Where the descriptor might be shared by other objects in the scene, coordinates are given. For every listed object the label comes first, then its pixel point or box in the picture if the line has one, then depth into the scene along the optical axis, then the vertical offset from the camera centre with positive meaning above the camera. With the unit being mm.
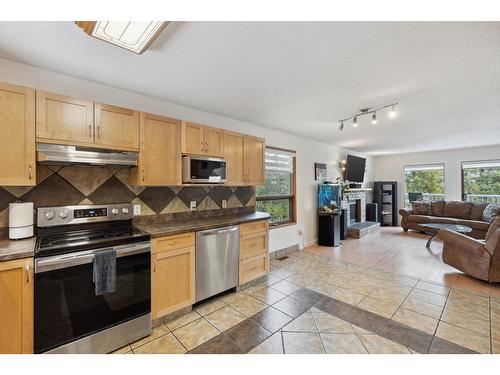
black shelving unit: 7531 -472
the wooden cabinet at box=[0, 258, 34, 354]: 1475 -809
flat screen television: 6372 +575
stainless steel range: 1597 -775
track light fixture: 3023 +1124
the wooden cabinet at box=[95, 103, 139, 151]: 2086 +606
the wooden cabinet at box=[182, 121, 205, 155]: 2594 +603
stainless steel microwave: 2590 +227
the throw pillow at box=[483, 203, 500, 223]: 5184 -577
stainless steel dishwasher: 2484 -867
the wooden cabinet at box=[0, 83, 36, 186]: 1707 +426
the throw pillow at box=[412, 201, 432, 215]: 6367 -599
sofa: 5273 -797
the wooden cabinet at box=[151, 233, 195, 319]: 2139 -877
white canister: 1748 -252
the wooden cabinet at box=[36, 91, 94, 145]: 1833 +608
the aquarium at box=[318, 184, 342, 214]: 5127 -242
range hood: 1818 +296
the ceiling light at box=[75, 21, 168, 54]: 1421 +1082
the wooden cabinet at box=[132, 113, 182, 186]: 2338 +401
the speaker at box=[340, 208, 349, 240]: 5594 -945
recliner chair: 3021 -984
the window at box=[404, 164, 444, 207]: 6922 +172
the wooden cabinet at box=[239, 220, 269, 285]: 2905 -869
